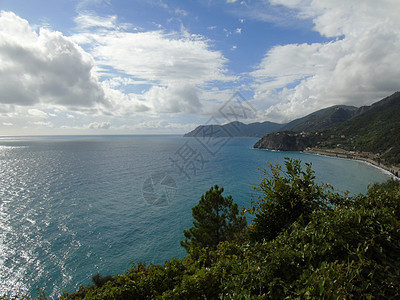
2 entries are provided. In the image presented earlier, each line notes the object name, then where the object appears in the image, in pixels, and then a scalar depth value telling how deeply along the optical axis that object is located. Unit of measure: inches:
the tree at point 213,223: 719.1
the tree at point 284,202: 305.9
